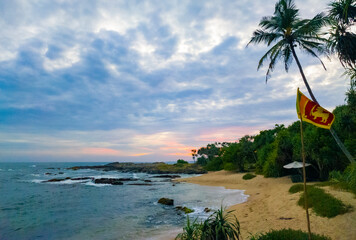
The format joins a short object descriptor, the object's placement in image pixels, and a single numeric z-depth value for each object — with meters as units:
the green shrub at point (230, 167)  47.57
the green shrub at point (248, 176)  34.80
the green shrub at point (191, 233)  6.72
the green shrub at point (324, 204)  10.16
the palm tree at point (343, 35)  13.62
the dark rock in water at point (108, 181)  44.47
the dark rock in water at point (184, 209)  17.61
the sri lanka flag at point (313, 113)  7.28
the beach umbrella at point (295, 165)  21.27
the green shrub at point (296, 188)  16.92
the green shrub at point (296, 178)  24.37
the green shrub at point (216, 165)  64.28
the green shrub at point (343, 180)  11.25
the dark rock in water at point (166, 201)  21.37
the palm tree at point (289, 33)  16.08
